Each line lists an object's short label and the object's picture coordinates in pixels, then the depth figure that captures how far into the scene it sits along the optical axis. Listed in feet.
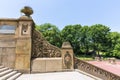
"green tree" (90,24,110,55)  78.67
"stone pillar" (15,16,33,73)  12.42
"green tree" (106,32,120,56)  72.75
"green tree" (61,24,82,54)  75.19
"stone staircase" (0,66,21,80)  9.03
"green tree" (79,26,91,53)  79.20
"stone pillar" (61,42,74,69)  13.05
